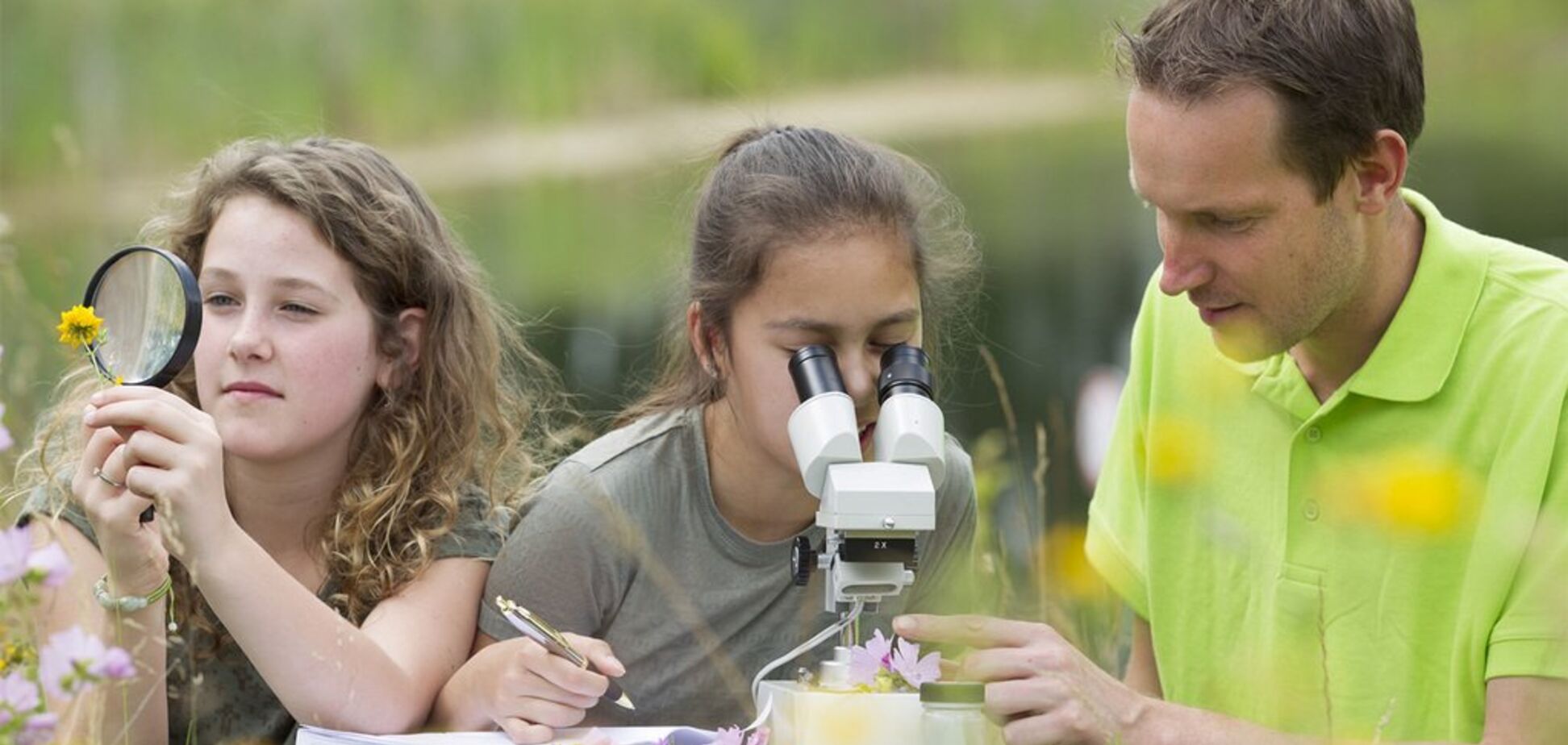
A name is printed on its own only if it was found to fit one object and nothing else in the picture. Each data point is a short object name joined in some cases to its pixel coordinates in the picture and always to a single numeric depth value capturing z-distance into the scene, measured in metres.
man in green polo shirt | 5.22
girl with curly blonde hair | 5.38
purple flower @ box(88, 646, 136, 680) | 3.35
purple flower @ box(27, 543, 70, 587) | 3.46
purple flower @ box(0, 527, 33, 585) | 3.42
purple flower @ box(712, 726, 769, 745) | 4.67
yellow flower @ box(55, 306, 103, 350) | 4.26
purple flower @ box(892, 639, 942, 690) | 4.60
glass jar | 4.42
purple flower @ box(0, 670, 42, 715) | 3.48
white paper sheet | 4.91
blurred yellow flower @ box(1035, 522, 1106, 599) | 7.20
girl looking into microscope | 5.77
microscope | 4.56
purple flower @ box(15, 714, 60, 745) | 3.40
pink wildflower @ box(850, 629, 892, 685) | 4.67
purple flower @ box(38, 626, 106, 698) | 3.33
